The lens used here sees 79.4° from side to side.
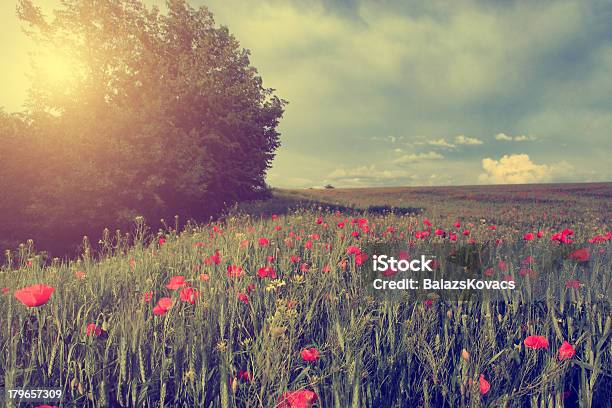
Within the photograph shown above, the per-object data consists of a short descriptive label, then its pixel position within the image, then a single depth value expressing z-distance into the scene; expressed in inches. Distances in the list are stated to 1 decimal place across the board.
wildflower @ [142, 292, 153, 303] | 99.1
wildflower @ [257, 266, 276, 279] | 111.7
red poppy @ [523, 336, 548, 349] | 72.9
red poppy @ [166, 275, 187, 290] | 96.7
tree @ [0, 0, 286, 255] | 504.7
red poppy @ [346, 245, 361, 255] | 140.5
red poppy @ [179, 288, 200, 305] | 90.7
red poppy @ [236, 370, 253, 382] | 75.3
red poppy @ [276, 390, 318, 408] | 57.6
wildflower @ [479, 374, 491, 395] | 67.9
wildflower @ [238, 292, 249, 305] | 103.7
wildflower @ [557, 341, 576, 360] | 69.2
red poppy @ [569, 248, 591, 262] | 138.3
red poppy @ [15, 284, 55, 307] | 76.4
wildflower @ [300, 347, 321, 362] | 67.6
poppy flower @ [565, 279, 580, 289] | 111.8
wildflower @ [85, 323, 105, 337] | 82.0
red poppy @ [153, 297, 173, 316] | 84.4
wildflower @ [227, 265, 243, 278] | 109.5
